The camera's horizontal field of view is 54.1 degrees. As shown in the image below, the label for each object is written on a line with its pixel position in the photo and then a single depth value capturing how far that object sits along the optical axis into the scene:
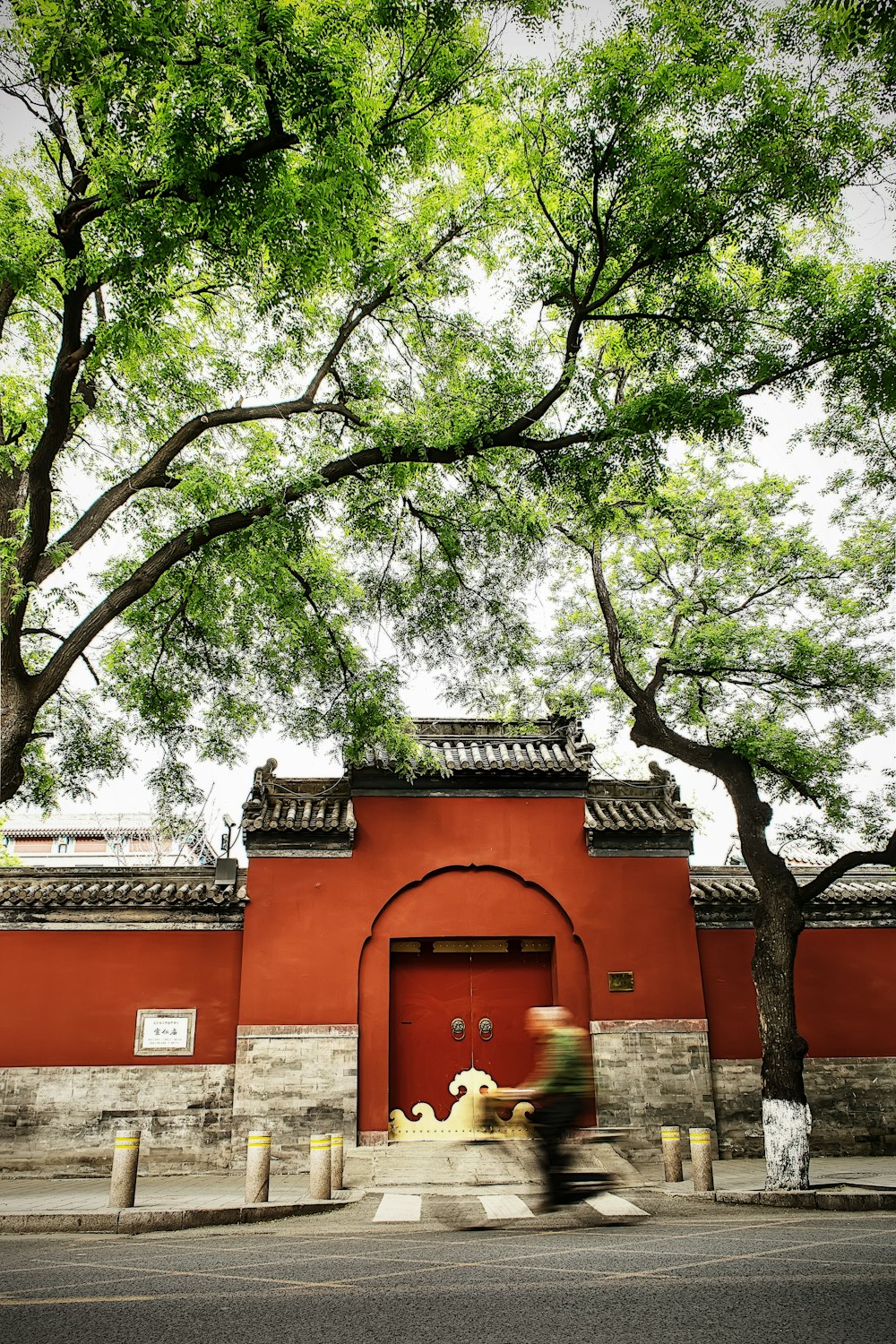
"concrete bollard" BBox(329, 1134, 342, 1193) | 8.74
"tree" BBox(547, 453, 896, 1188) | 9.13
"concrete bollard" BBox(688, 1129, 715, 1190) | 8.01
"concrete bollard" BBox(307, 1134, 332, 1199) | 7.91
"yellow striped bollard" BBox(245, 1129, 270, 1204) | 7.69
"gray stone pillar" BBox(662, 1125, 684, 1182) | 8.79
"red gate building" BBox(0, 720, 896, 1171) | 10.24
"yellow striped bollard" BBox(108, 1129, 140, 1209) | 7.36
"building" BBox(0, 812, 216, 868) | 31.78
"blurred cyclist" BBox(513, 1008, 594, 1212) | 6.31
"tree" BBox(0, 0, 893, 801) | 5.75
